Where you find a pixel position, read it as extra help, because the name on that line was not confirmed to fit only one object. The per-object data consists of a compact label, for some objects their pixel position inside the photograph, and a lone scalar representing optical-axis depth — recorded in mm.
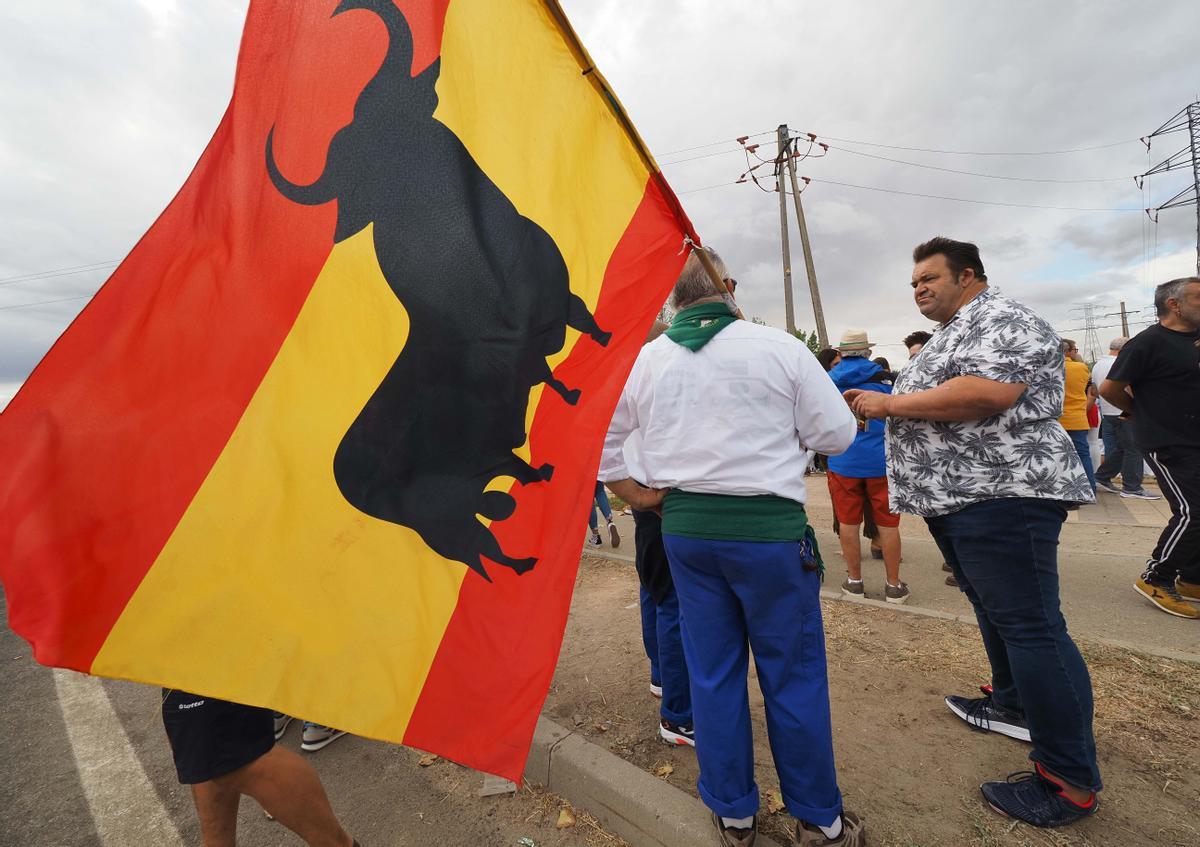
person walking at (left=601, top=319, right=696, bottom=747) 2568
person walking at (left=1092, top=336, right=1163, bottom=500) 7398
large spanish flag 1293
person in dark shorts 1793
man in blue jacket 4043
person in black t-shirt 3469
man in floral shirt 1941
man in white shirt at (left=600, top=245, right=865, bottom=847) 1810
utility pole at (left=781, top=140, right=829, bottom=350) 15837
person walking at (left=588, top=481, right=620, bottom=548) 6566
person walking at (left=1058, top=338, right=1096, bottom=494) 6355
